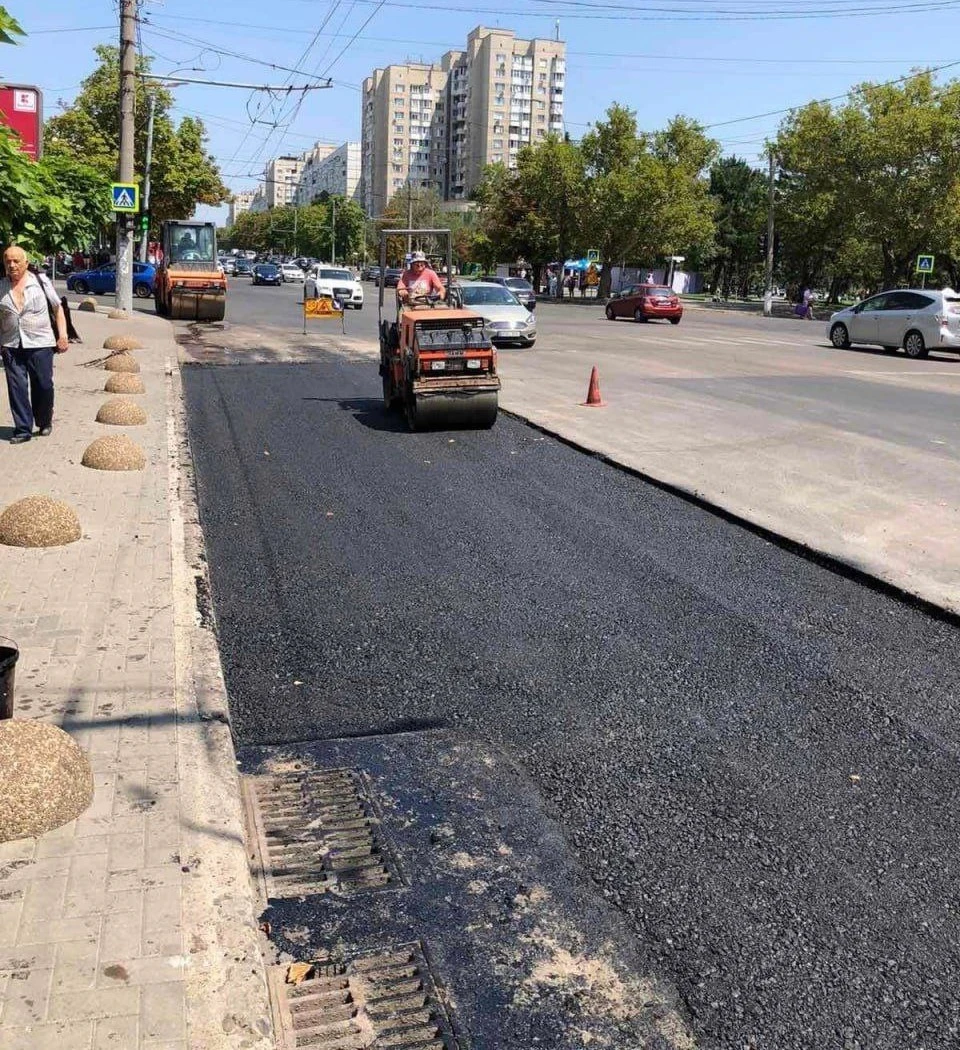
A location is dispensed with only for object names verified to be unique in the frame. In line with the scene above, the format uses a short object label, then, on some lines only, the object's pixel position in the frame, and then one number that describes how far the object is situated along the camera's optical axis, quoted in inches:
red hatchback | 1740.9
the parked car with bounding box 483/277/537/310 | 1824.6
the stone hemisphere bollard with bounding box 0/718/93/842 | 148.9
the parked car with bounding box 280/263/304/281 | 3129.9
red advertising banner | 495.2
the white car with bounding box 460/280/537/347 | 1023.0
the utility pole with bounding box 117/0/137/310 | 1101.7
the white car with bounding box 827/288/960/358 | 1052.5
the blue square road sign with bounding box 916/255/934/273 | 1702.8
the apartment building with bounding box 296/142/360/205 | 6914.4
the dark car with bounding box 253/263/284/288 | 2834.6
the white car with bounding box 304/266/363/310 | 1722.4
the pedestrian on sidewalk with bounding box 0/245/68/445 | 415.2
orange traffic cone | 629.7
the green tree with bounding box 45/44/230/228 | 1903.3
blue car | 1818.4
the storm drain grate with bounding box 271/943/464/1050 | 121.0
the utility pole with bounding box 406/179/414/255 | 3237.7
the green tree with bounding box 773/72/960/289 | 2153.1
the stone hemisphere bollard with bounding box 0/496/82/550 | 298.4
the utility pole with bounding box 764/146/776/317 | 2031.3
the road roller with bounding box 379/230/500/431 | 502.3
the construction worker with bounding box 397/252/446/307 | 546.9
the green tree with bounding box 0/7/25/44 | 232.1
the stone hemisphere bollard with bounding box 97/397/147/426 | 508.0
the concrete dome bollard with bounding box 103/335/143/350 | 855.4
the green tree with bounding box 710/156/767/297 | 3580.2
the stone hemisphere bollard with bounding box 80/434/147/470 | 403.5
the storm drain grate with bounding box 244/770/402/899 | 152.8
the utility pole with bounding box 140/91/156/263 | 1736.1
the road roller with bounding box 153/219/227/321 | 1258.0
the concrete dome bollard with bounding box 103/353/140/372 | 703.7
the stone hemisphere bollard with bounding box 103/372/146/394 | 618.5
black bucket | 166.6
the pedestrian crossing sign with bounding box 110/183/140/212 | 1081.4
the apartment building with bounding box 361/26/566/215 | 5846.5
